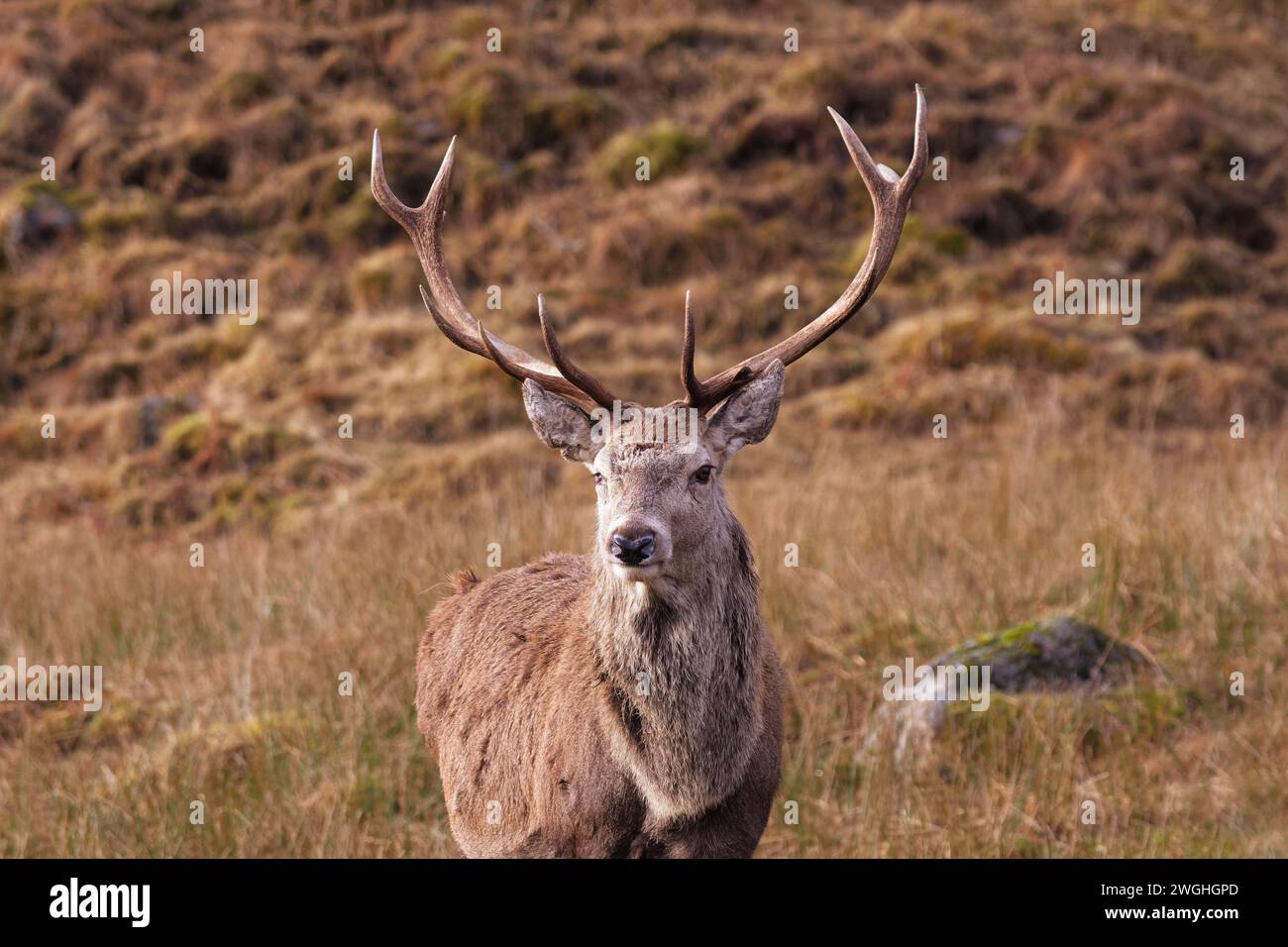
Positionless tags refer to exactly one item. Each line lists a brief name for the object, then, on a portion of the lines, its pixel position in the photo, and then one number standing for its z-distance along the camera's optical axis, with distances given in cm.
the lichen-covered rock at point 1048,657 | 755
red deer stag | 457
